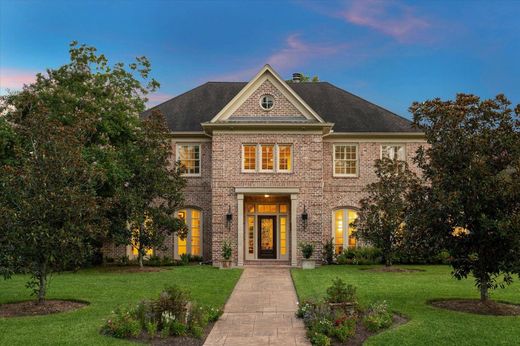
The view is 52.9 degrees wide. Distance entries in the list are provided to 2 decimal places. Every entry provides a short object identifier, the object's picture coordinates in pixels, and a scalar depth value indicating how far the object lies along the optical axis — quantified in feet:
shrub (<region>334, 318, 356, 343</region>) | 30.32
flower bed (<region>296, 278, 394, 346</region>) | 30.63
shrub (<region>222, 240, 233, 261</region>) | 78.12
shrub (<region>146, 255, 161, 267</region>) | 81.87
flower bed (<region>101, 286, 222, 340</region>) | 30.96
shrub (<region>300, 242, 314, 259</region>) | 78.02
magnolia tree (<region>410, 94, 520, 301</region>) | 37.37
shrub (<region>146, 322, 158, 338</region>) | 30.81
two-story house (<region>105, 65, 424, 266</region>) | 81.15
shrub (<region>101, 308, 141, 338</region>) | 30.76
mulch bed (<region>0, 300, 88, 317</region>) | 38.82
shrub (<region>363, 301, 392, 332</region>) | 32.60
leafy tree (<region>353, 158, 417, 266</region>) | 71.20
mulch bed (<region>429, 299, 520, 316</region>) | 38.75
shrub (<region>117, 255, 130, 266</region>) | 84.63
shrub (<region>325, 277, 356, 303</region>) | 35.81
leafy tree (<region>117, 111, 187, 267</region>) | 73.56
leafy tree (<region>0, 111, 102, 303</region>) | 38.78
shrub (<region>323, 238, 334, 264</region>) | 84.07
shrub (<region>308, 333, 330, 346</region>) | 29.09
